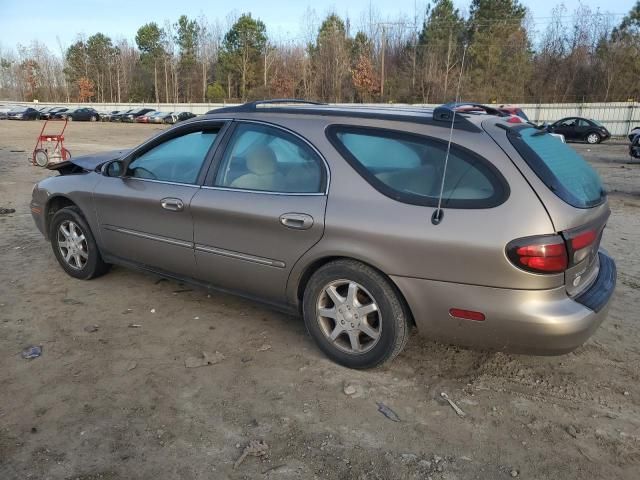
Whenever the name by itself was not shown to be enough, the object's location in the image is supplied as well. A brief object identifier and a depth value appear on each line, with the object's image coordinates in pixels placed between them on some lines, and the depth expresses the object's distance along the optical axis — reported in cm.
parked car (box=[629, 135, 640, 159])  1606
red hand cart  1402
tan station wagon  277
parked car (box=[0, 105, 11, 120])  5159
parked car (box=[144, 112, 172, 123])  4997
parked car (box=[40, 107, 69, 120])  5262
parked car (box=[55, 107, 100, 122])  5197
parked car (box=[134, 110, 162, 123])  5028
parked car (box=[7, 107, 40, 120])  5116
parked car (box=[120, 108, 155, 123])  5209
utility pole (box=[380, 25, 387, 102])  5947
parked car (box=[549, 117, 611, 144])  2794
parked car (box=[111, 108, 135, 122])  5298
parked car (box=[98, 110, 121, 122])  5408
